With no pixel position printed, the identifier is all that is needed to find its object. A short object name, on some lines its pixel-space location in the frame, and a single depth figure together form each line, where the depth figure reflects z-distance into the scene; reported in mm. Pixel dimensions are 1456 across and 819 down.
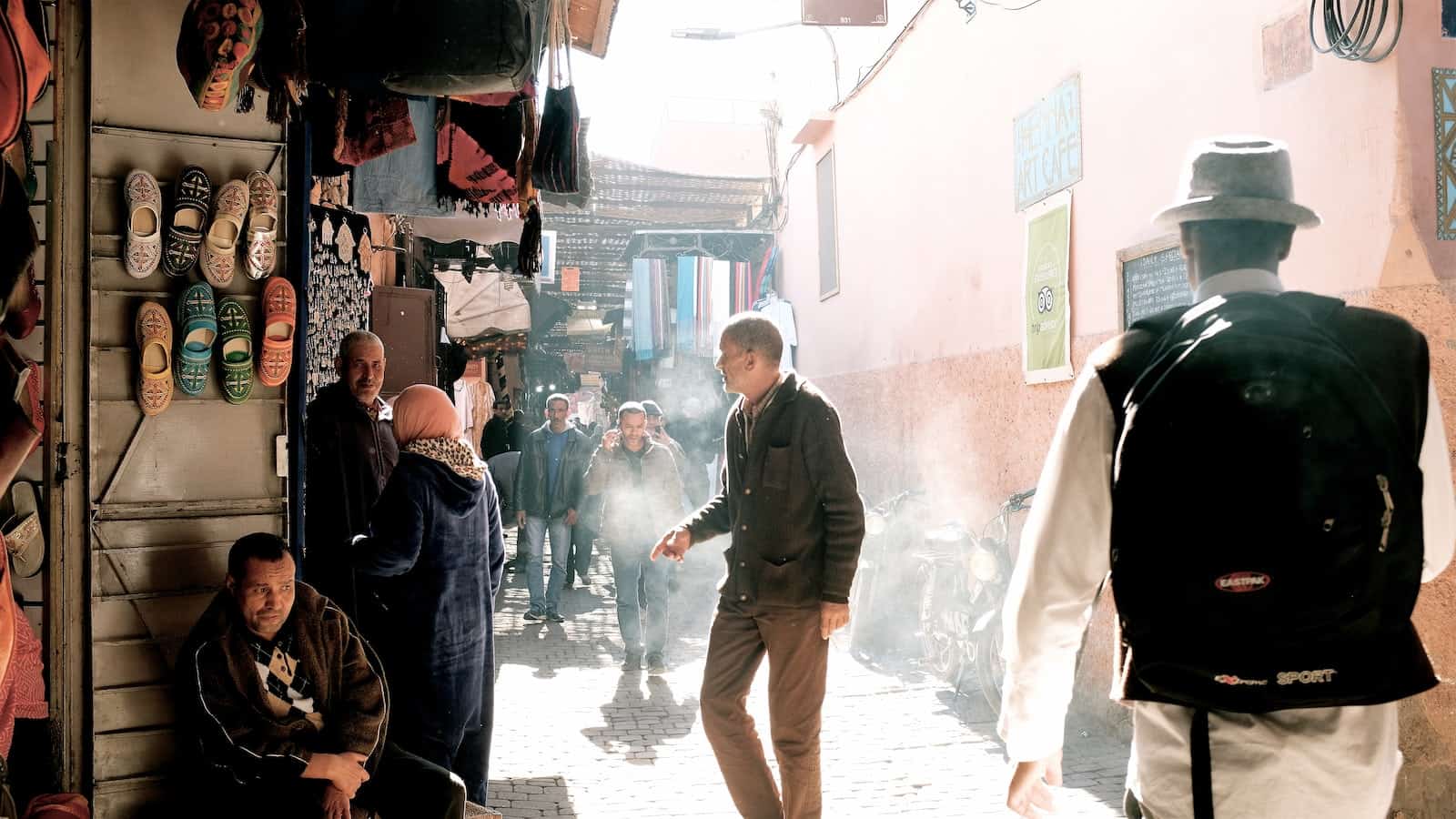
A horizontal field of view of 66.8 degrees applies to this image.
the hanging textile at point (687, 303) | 18453
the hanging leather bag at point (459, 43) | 3180
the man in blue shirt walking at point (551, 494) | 10312
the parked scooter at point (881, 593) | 8914
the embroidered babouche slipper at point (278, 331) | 4391
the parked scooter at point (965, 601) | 6828
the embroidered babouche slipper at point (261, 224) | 4363
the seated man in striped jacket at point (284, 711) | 3582
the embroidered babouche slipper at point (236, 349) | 4312
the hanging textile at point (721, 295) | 18641
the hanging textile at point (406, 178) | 5844
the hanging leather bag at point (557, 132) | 4215
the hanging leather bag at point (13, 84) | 2068
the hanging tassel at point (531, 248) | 4859
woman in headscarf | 4352
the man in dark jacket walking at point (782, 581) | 4332
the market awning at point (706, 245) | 19469
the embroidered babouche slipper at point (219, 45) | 3346
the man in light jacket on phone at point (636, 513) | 8289
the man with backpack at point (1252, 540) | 1874
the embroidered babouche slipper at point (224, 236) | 4250
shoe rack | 4121
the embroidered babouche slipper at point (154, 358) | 4121
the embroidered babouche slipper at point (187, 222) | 4176
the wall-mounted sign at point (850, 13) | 10469
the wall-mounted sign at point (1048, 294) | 7434
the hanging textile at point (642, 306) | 18906
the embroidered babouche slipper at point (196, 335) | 4207
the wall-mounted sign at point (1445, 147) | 4625
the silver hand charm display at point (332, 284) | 6164
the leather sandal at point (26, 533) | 3828
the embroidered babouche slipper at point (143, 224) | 4078
